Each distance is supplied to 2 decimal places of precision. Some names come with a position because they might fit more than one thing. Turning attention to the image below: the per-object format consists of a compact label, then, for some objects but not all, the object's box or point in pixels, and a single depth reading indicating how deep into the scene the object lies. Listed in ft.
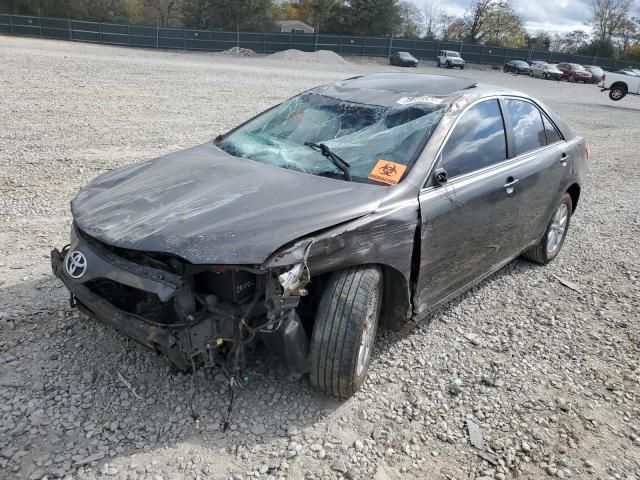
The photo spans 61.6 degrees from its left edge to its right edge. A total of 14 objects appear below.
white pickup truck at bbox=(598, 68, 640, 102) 80.79
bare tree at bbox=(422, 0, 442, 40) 226.99
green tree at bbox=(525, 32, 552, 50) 220.84
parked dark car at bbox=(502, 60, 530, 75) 146.05
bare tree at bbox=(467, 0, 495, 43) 221.05
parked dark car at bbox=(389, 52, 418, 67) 138.62
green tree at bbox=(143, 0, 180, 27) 183.93
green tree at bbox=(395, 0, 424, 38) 186.50
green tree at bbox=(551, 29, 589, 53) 220.23
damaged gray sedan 8.21
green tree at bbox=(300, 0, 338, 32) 177.58
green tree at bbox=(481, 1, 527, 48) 221.05
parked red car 133.90
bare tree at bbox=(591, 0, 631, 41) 228.84
